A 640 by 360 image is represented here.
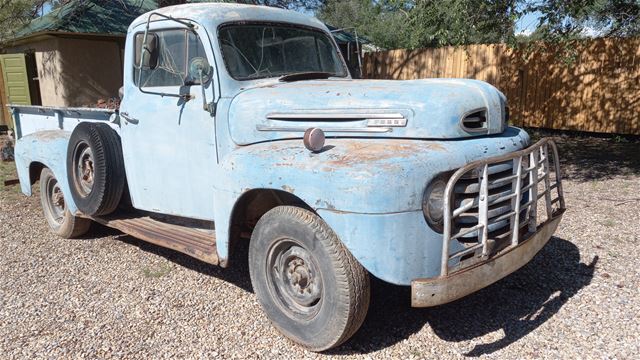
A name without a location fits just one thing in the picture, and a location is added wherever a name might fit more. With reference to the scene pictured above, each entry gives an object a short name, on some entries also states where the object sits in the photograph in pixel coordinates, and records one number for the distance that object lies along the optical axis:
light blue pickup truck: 2.86
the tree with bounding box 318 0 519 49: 7.74
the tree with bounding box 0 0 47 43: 9.90
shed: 12.12
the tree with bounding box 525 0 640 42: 7.07
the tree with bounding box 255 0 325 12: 12.05
